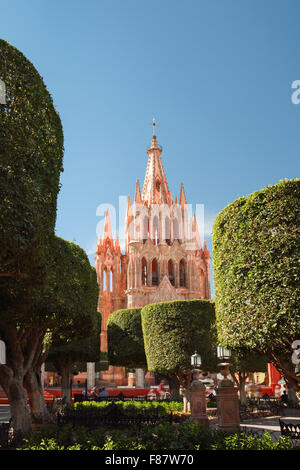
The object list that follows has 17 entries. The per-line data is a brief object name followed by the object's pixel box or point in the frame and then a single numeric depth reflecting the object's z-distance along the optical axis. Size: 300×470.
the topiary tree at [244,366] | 26.58
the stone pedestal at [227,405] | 15.08
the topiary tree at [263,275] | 11.77
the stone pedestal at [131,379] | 58.29
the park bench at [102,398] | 27.32
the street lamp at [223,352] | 14.62
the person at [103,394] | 27.94
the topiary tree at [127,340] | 32.59
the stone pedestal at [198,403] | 18.00
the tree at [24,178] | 8.09
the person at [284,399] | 24.89
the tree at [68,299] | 13.77
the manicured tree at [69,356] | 28.08
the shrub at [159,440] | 8.64
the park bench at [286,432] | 11.20
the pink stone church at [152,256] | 64.44
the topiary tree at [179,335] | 23.77
